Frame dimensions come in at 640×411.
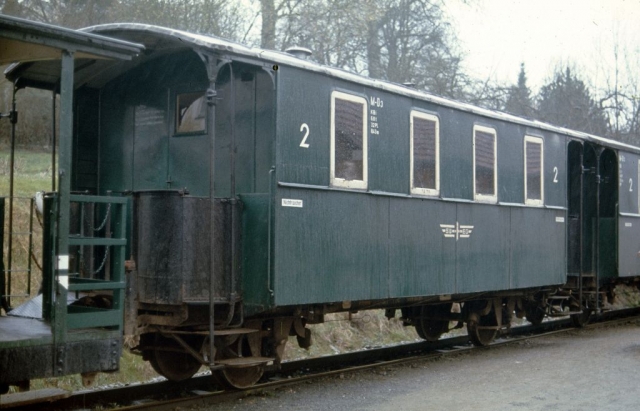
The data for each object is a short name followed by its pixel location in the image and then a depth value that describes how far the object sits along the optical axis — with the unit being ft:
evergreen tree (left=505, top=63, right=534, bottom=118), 96.02
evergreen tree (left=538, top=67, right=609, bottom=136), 114.62
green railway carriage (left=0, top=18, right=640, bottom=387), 25.31
